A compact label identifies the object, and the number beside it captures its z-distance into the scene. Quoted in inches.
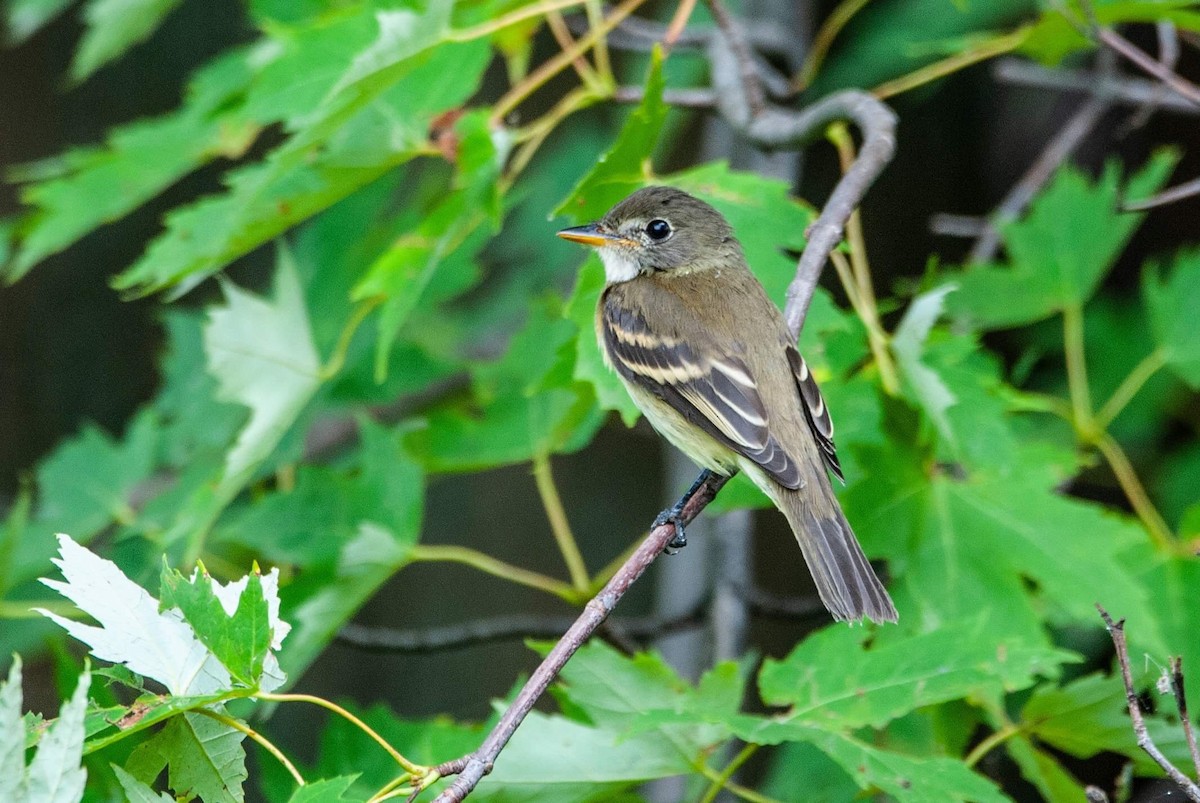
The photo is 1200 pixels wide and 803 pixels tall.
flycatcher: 240.8
